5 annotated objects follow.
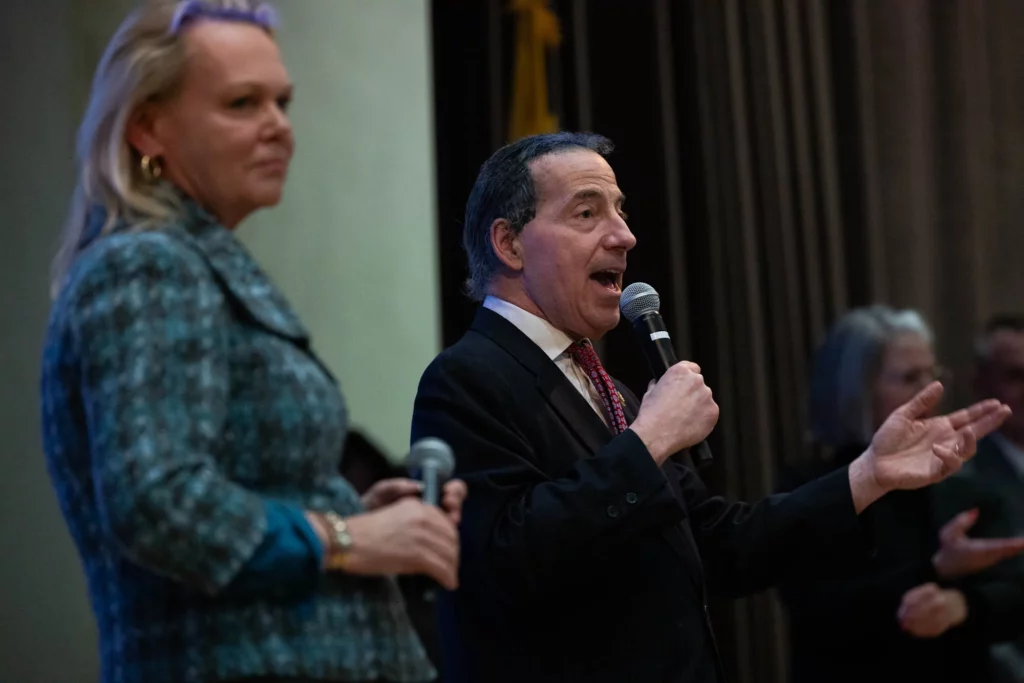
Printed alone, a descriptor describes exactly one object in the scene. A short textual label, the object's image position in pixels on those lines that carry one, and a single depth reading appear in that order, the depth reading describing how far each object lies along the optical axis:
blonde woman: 2.66
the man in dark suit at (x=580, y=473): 3.52
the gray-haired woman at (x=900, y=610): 6.10
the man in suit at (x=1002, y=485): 6.34
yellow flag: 8.48
